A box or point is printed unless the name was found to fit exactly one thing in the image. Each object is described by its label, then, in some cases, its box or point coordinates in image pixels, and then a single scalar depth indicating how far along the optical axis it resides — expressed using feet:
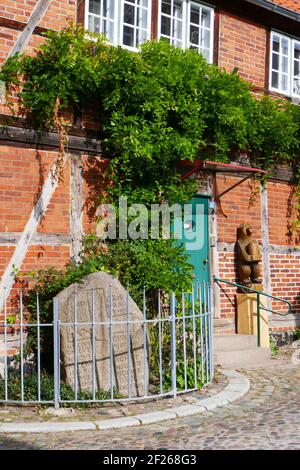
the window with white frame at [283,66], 36.50
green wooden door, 31.12
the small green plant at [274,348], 32.74
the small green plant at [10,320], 24.18
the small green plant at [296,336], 35.65
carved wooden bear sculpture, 32.35
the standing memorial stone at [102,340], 21.36
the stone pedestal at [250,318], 31.78
